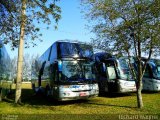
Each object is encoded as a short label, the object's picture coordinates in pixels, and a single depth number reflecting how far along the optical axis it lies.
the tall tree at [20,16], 5.68
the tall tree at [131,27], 6.00
